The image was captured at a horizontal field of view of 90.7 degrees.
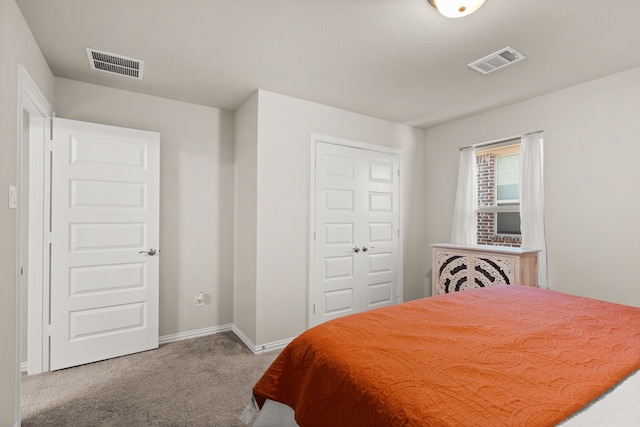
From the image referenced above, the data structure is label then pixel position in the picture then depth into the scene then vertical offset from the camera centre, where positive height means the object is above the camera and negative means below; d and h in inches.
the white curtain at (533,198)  123.6 +7.9
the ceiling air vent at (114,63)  97.2 +49.6
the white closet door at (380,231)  150.5 -6.8
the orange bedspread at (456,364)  36.0 -20.9
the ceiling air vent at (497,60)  93.4 +49.0
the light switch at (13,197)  72.3 +4.4
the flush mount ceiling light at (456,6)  69.1 +46.9
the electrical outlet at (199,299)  137.0 -35.8
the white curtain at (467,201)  151.4 +8.1
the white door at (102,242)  106.0 -9.1
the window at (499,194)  140.3 +10.9
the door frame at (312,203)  132.3 +5.9
